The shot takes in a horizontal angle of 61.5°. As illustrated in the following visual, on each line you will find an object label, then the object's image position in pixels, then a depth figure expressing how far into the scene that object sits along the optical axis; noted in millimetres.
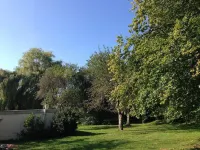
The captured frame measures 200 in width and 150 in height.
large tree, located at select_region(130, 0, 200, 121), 6410
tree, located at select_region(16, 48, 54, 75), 34107
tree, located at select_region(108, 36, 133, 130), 8275
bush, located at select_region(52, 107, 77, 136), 12435
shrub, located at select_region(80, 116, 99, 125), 21083
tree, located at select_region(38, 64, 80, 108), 19492
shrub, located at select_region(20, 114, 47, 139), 11944
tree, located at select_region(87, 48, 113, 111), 15660
